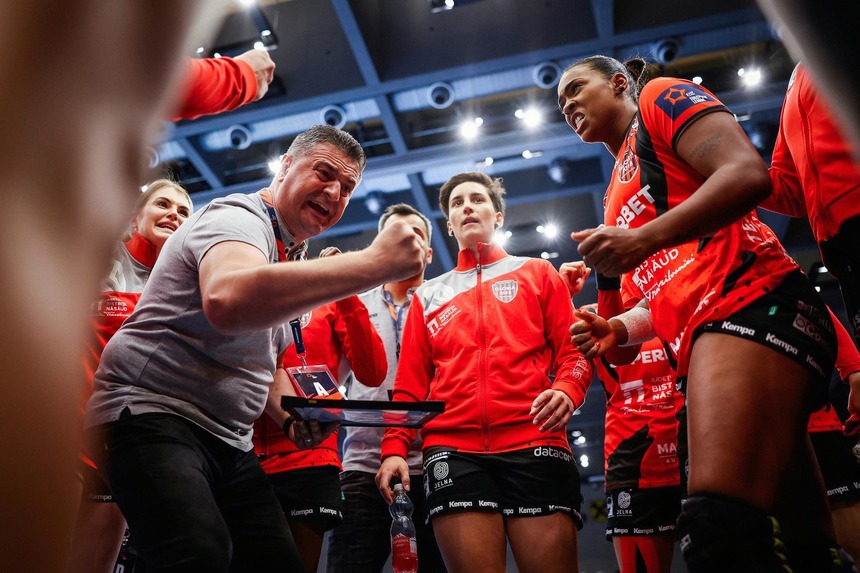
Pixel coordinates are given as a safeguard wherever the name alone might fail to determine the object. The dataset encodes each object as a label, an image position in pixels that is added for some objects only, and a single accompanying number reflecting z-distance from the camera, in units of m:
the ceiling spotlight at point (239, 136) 6.25
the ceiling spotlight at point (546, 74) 5.48
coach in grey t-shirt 1.25
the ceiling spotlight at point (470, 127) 6.15
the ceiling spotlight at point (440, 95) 5.75
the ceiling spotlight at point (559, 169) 6.54
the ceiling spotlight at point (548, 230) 7.66
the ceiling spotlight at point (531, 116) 6.02
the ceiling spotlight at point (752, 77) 5.53
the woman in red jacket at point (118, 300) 2.14
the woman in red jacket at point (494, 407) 2.12
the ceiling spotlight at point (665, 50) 5.29
